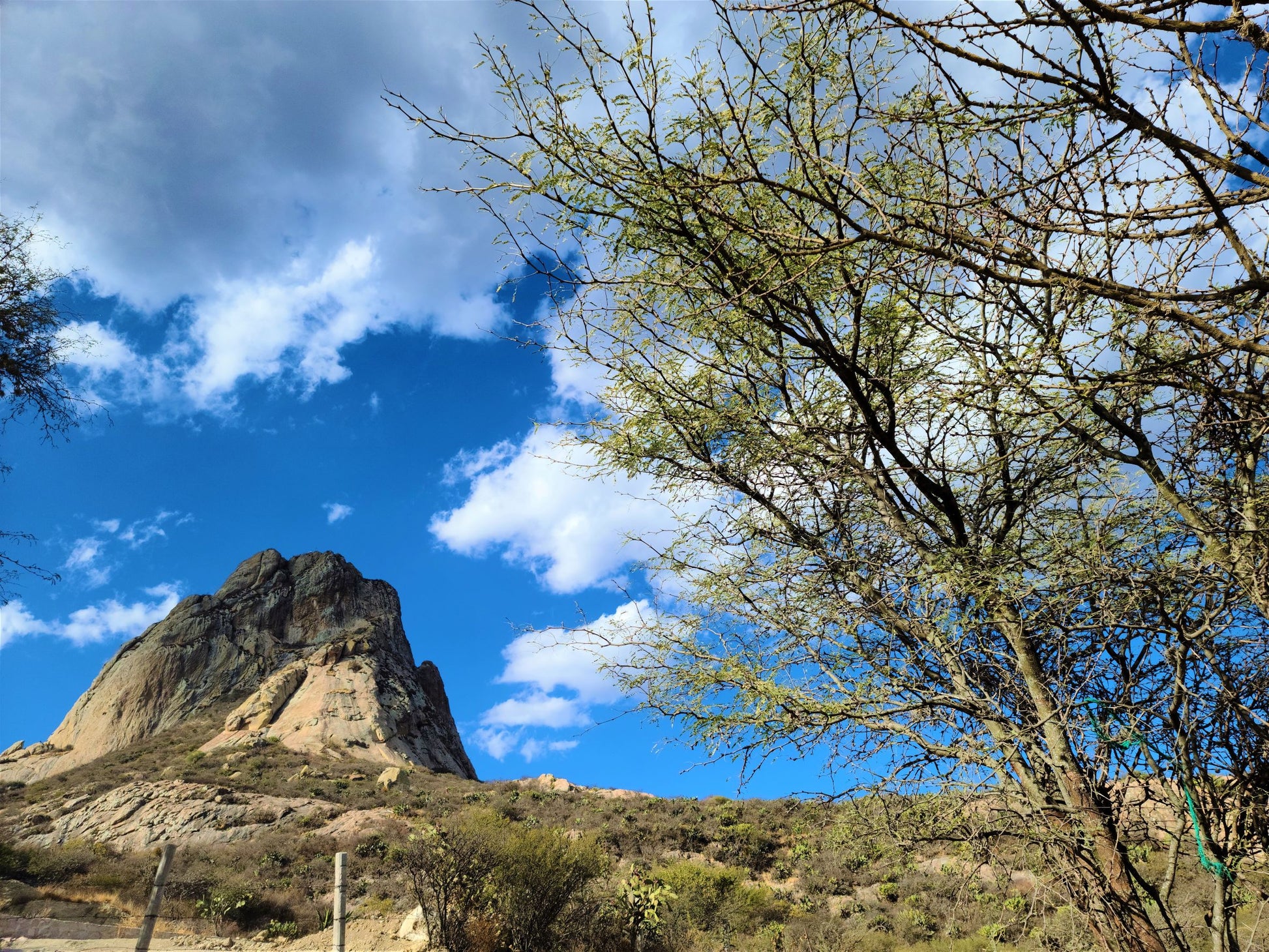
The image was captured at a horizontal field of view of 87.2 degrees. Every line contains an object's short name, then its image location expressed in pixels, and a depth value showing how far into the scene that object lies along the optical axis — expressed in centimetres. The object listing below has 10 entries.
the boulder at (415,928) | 1315
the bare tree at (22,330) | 771
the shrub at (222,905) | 1456
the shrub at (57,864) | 1686
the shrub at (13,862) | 1648
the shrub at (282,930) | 1434
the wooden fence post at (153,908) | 664
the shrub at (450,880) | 1251
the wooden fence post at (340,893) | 861
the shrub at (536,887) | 1238
